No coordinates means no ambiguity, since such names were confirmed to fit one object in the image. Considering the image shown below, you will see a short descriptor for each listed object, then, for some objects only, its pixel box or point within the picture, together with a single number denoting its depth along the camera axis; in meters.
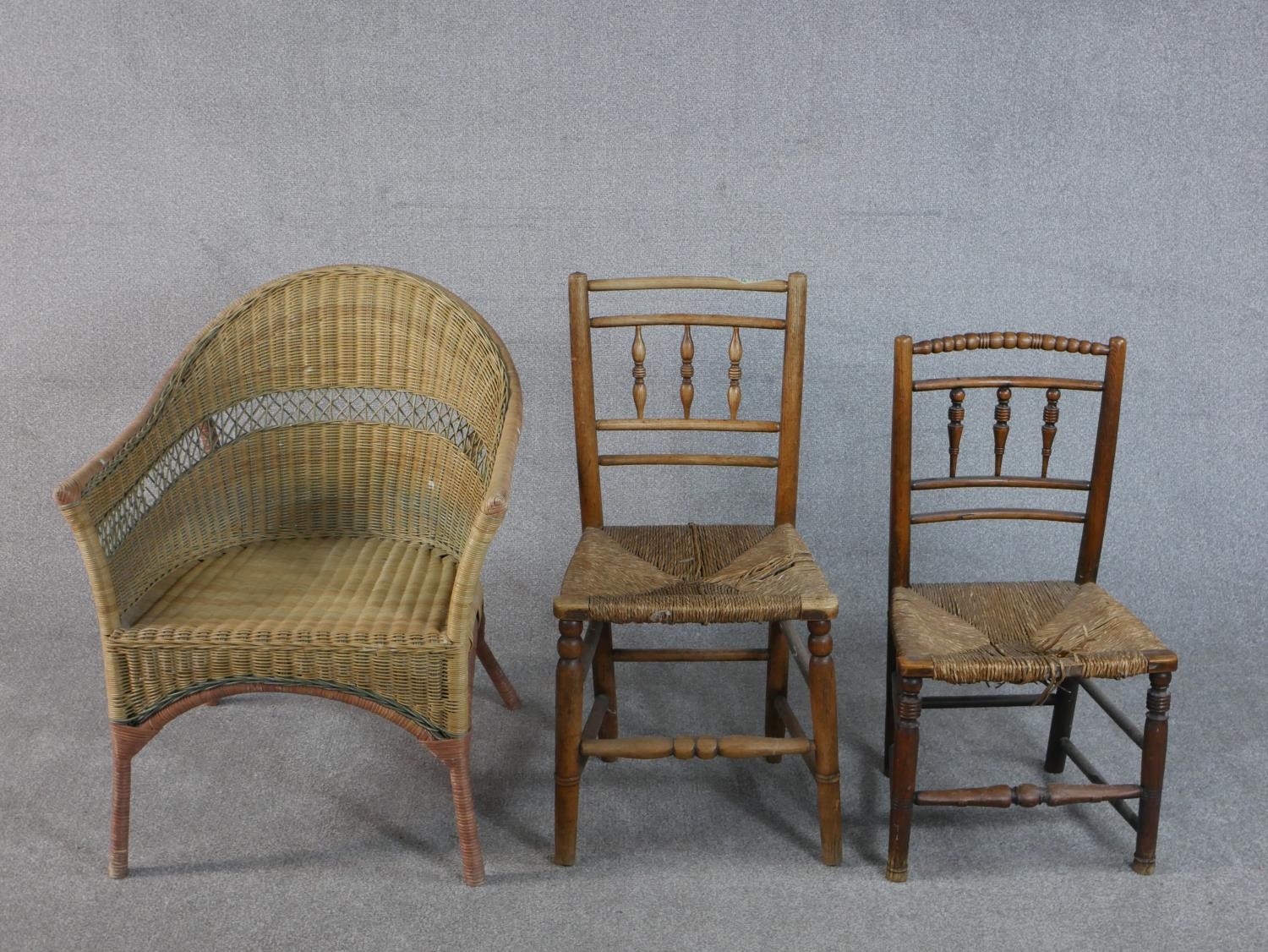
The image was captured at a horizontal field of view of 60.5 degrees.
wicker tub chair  1.63
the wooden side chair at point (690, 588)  1.67
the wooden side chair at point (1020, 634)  1.64
